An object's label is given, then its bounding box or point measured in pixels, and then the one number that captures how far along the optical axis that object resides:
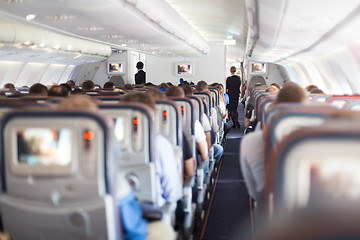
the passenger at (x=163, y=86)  12.21
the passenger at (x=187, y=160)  5.51
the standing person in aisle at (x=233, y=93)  16.58
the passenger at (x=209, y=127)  7.30
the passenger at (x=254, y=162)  3.78
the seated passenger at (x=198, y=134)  6.03
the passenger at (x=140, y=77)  16.17
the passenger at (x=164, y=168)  3.92
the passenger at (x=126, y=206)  2.78
